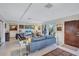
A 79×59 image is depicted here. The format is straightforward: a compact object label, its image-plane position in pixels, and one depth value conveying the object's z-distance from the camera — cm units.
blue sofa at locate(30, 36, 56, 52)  159
